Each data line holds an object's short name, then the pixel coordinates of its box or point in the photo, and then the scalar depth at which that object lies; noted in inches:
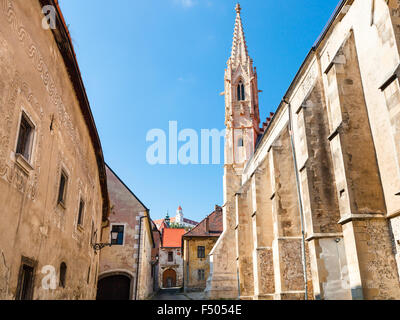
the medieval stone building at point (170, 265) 2265.0
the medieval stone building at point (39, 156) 213.9
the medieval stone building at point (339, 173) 334.6
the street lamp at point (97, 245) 592.8
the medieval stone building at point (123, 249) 809.5
